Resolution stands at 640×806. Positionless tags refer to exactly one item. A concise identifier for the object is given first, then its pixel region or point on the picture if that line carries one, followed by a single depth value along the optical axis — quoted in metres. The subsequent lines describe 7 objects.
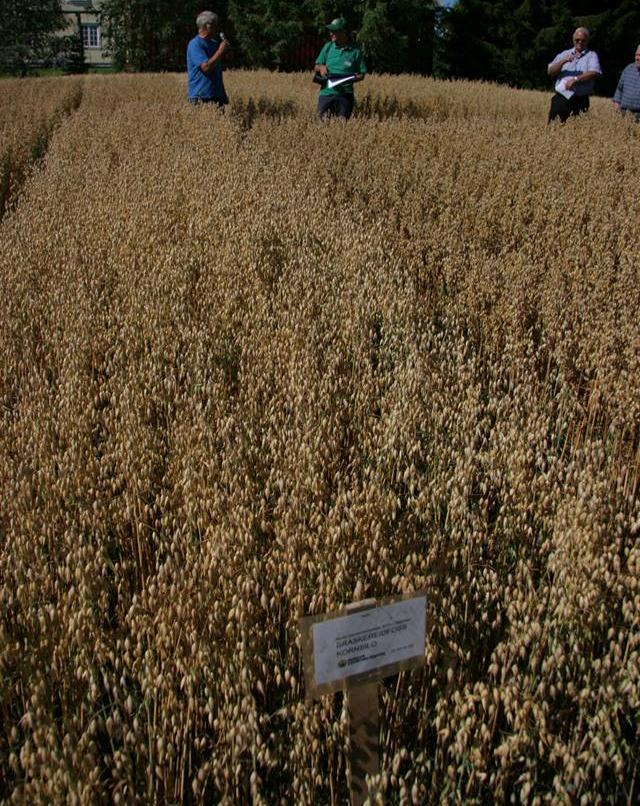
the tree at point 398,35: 27.12
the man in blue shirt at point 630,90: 9.34
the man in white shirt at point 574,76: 8.94
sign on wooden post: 1.42
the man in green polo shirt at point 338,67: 9.03
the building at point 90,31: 41.89
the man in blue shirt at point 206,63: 8.16
